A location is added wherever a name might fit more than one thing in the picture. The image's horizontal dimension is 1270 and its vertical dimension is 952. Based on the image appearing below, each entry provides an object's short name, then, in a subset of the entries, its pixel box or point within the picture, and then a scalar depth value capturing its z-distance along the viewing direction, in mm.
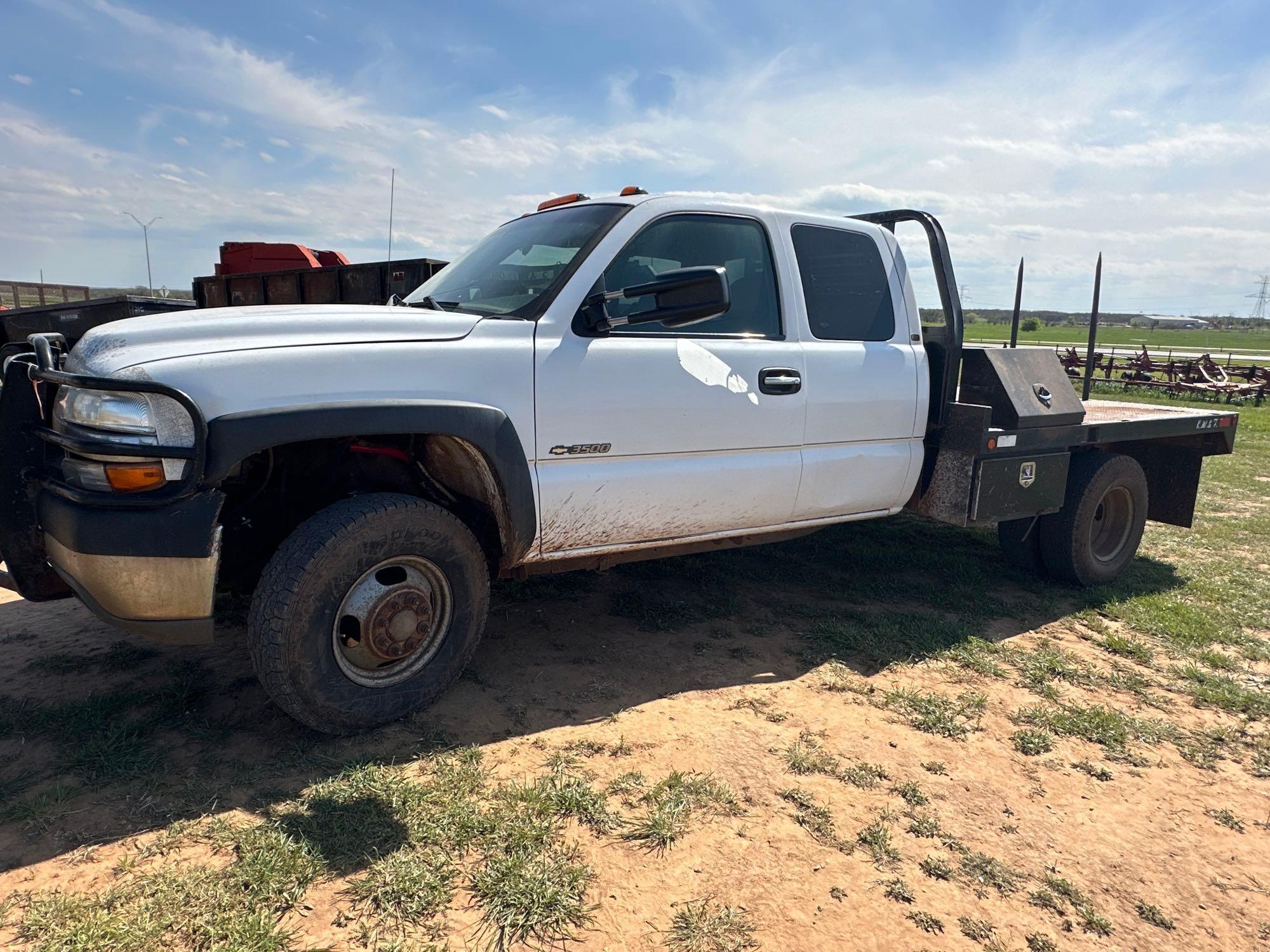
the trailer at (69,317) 5359
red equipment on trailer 10242
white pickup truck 2613
